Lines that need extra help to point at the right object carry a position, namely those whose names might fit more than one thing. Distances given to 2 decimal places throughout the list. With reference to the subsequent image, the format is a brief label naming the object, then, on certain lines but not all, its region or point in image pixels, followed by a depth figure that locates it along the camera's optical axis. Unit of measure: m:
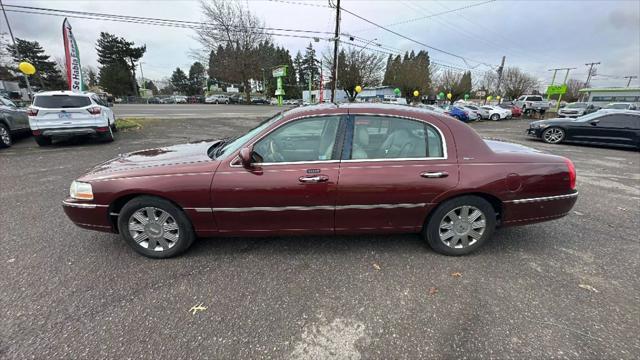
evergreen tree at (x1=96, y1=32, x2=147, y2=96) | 59.91
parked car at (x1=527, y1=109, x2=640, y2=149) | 9.69
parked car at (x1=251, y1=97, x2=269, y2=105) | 52.92
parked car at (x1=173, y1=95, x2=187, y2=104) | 57.08
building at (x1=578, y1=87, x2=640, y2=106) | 31.65
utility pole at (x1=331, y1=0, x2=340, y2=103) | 19.92
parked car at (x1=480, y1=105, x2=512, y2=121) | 25.64
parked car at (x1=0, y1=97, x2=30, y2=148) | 7.91
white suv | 7.46
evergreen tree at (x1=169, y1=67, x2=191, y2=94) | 87.81
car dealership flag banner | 11.59
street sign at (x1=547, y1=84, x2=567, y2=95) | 36.90
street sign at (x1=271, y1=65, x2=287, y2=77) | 45.05
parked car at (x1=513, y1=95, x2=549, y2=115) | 31.22
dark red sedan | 2.59
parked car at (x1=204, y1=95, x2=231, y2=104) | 52.28
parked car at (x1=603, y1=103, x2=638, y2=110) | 20.42
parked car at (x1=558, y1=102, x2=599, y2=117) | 21.78
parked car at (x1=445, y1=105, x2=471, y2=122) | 22.56
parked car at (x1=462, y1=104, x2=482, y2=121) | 23.88
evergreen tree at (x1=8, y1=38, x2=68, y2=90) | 57.34
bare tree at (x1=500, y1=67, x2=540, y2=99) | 60.38
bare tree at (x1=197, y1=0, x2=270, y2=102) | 41.19
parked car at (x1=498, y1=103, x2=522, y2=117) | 29.74
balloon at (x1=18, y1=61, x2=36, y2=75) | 12.35
